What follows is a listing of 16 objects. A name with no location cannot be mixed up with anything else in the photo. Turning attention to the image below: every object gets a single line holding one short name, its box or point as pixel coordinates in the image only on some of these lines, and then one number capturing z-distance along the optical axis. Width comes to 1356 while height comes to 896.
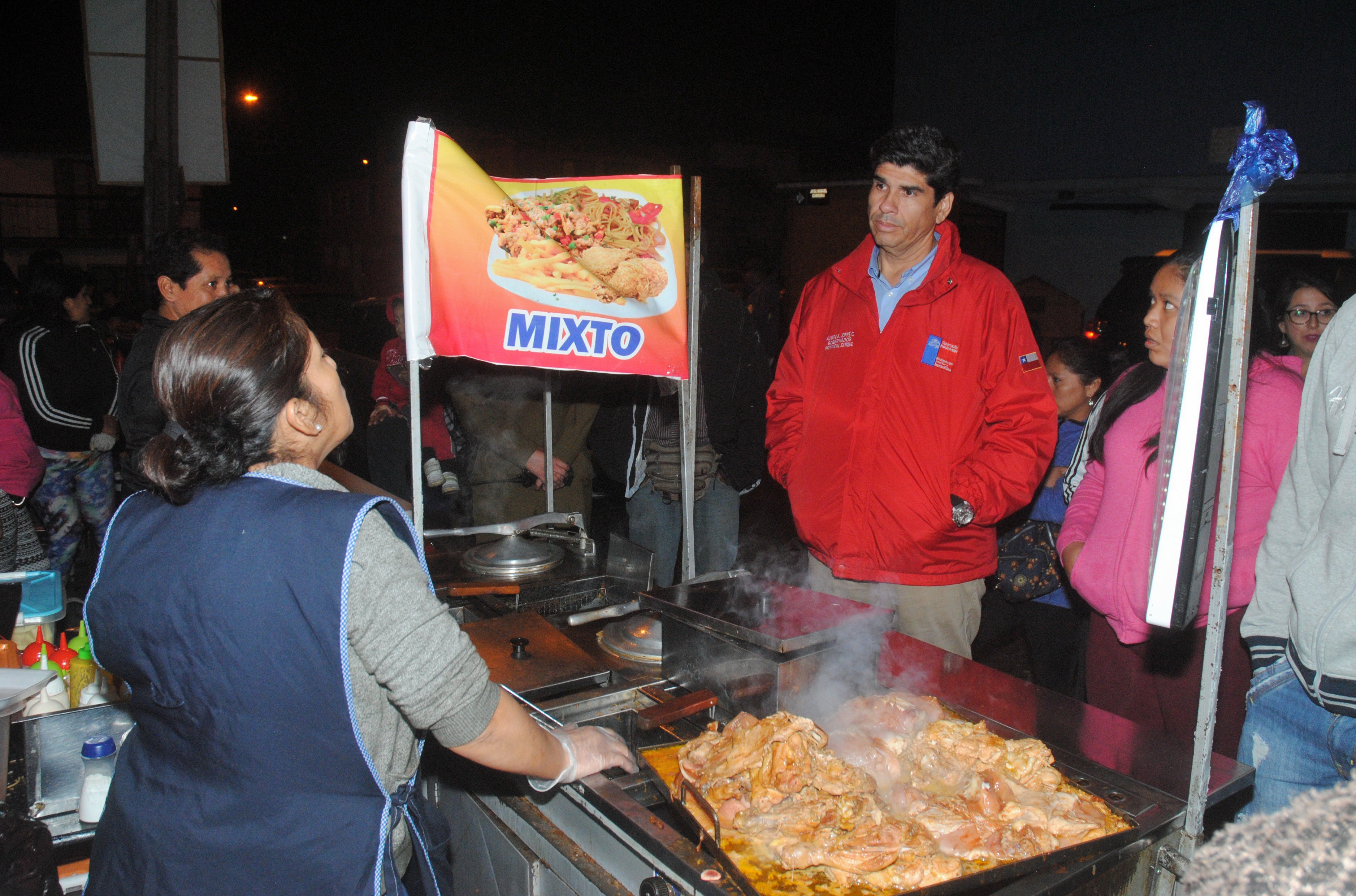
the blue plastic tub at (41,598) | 2.94
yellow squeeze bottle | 2.67
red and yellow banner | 2.59
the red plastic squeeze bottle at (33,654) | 2.73
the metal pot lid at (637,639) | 2.63
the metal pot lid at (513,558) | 3.43
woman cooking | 1.41
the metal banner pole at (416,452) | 2.50
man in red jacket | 3.02
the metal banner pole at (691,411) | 3.06
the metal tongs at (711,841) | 1.52
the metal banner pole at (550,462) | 4.10
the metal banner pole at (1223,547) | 1.51
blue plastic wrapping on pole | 1.52
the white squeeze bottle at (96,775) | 2.05
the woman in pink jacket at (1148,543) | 2.44
